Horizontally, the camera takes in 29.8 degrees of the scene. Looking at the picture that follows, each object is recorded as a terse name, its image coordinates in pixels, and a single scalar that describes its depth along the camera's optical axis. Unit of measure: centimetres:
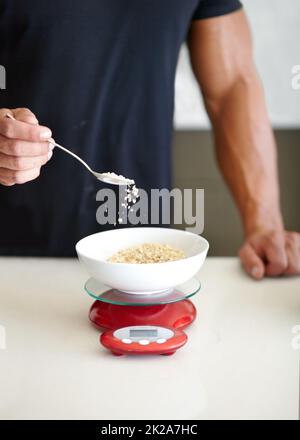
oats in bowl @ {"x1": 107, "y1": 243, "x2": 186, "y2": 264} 100
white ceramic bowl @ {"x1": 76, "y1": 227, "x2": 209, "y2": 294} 91
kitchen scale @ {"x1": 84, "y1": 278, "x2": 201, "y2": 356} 86
